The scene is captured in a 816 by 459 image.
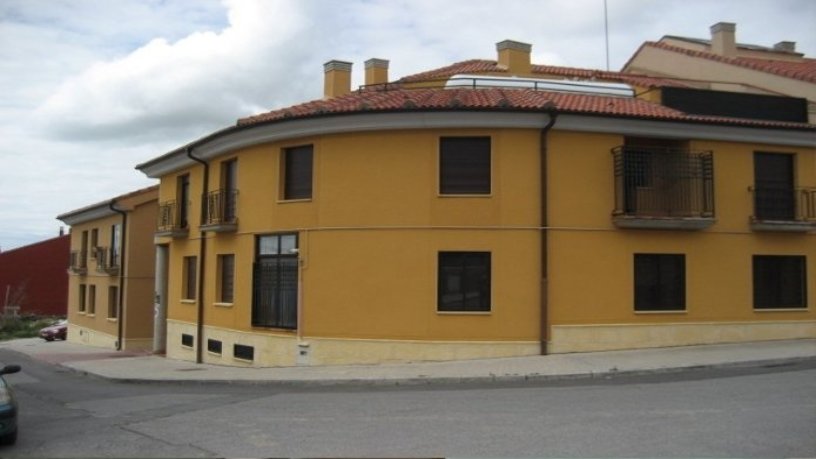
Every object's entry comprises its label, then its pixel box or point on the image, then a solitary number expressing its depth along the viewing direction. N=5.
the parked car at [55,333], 38.03
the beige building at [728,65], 23.50
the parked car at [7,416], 8.46
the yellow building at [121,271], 28.84
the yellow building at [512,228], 15.88
